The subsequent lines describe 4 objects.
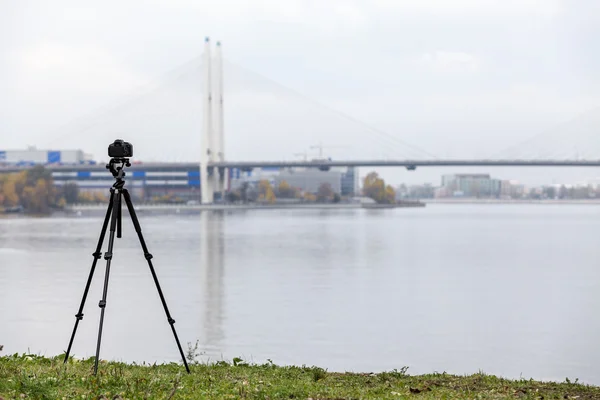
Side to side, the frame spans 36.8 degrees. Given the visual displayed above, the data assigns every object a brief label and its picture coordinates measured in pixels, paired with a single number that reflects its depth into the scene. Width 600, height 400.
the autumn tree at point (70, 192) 110.00
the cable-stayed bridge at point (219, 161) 89.94
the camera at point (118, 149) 6.00
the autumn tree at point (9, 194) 93.62
